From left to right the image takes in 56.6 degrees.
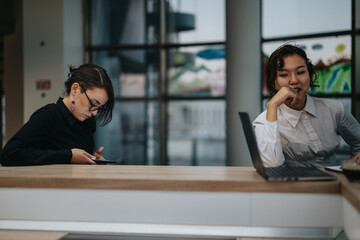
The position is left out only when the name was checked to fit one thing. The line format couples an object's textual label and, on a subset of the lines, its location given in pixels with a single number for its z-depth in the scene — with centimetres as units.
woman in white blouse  184
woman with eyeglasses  167
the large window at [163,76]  517
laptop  118
